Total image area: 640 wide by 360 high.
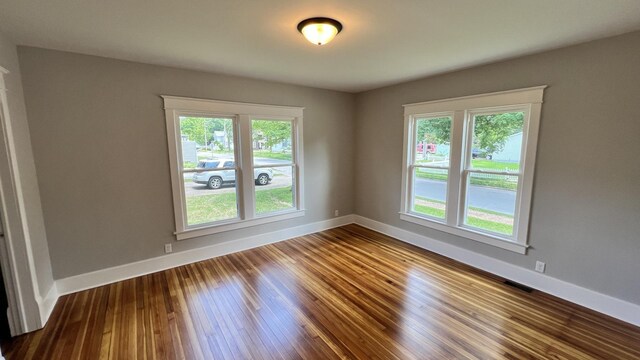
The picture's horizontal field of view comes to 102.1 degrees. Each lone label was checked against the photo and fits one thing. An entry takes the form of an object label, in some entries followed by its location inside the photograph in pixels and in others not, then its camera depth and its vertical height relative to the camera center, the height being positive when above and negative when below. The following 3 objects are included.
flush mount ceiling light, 1.98 +0.94
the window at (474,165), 2.93 -0.22
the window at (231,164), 3.37 -0.20
